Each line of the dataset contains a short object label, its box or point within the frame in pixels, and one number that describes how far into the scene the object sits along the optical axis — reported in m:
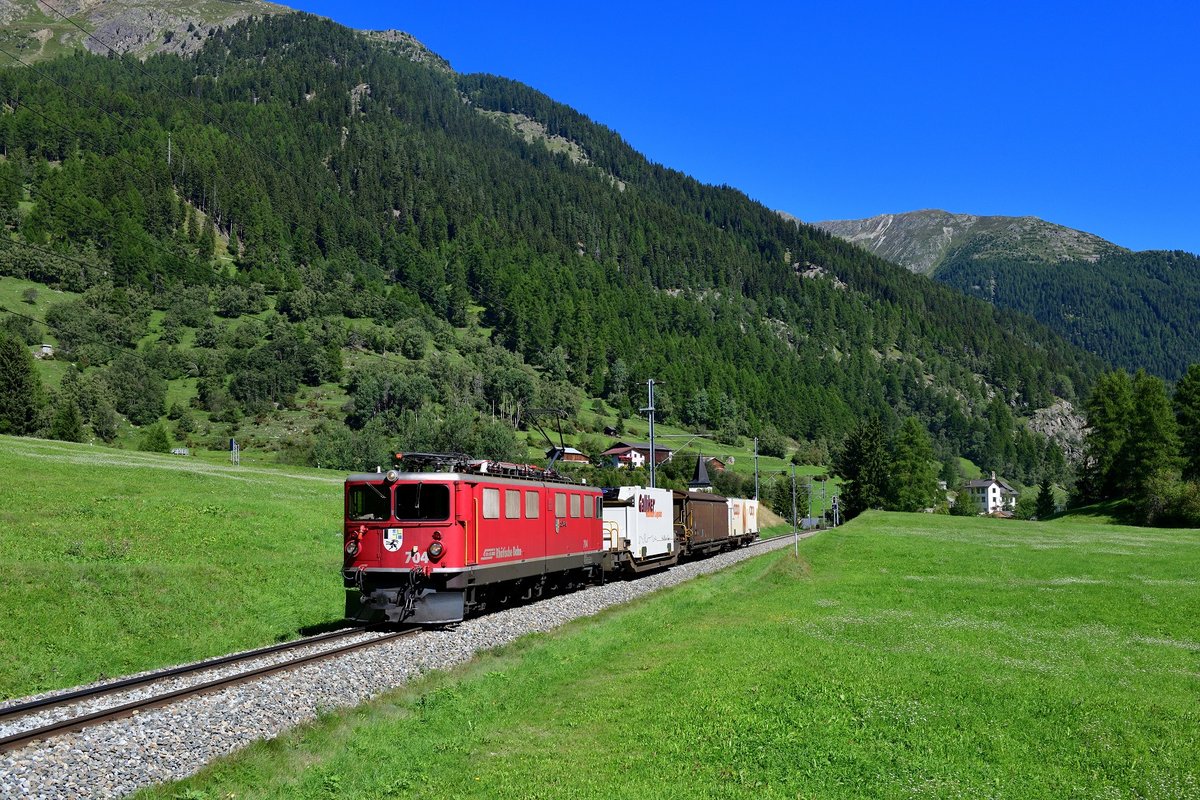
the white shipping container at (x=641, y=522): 37.06
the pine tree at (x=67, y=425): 83.88
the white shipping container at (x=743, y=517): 64.71
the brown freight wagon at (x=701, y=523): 48.19
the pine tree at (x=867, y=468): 104.38
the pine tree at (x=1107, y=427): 82.64
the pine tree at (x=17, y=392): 84.69
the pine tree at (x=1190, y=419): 72.94
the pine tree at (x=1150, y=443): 72.69
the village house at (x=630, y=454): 148.88
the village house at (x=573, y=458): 117.49
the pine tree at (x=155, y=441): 90.94
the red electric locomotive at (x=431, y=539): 20.81
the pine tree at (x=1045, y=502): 130.07
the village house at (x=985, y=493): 195.75
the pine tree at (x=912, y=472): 103.44
